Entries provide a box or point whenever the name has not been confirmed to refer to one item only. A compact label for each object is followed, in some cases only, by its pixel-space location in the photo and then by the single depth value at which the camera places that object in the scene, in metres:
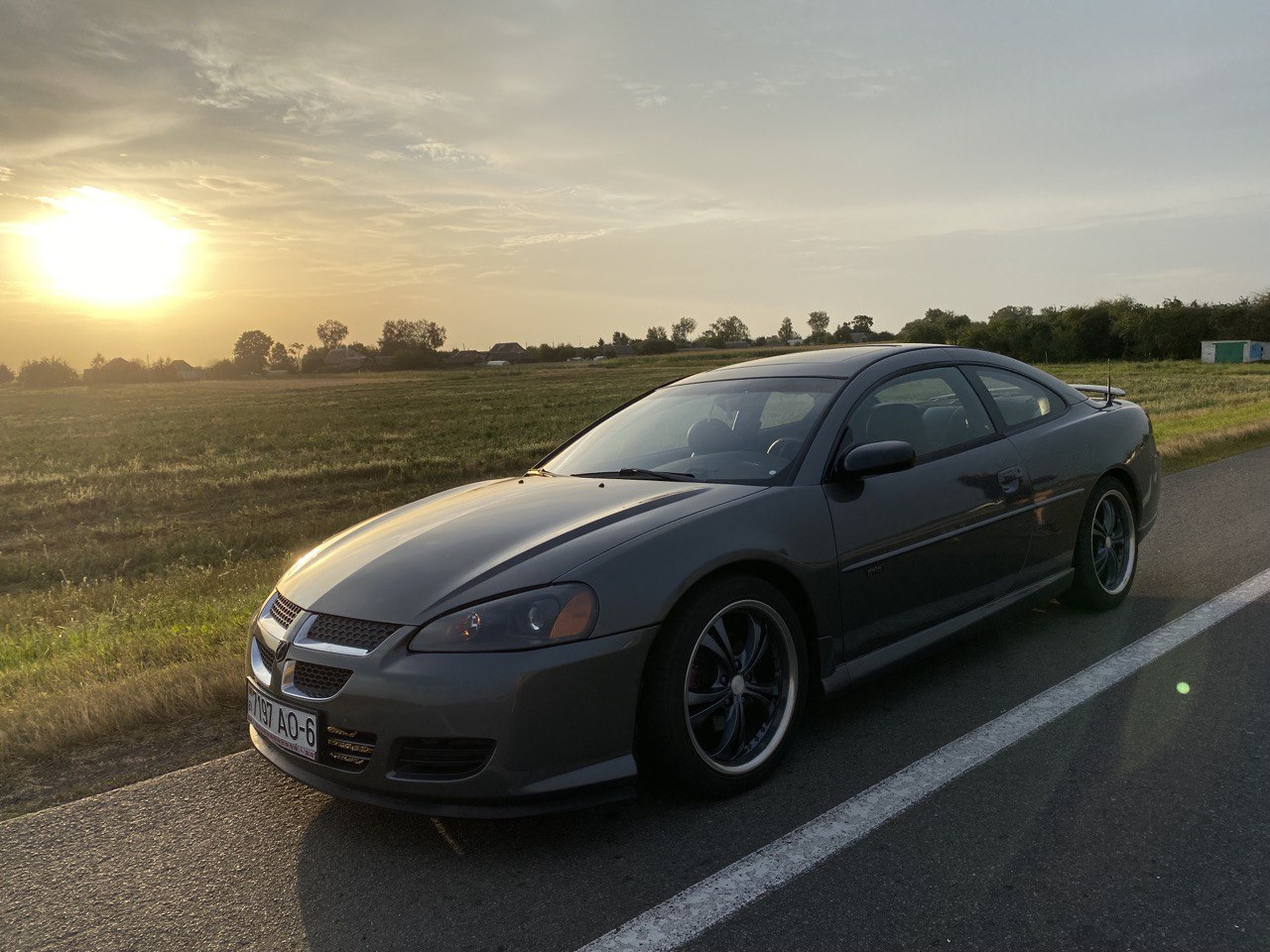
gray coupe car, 2.73
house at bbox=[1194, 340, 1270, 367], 64.62
